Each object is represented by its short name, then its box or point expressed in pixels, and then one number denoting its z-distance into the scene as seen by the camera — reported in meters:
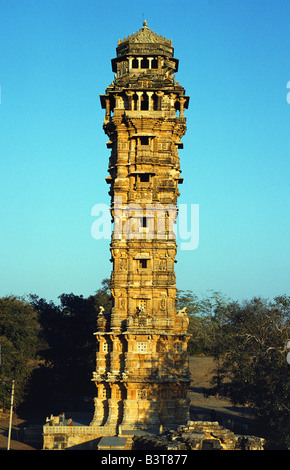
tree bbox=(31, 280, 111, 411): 54.81
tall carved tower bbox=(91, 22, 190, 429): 37.97
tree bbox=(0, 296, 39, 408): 49.97
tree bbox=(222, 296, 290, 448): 35.47
